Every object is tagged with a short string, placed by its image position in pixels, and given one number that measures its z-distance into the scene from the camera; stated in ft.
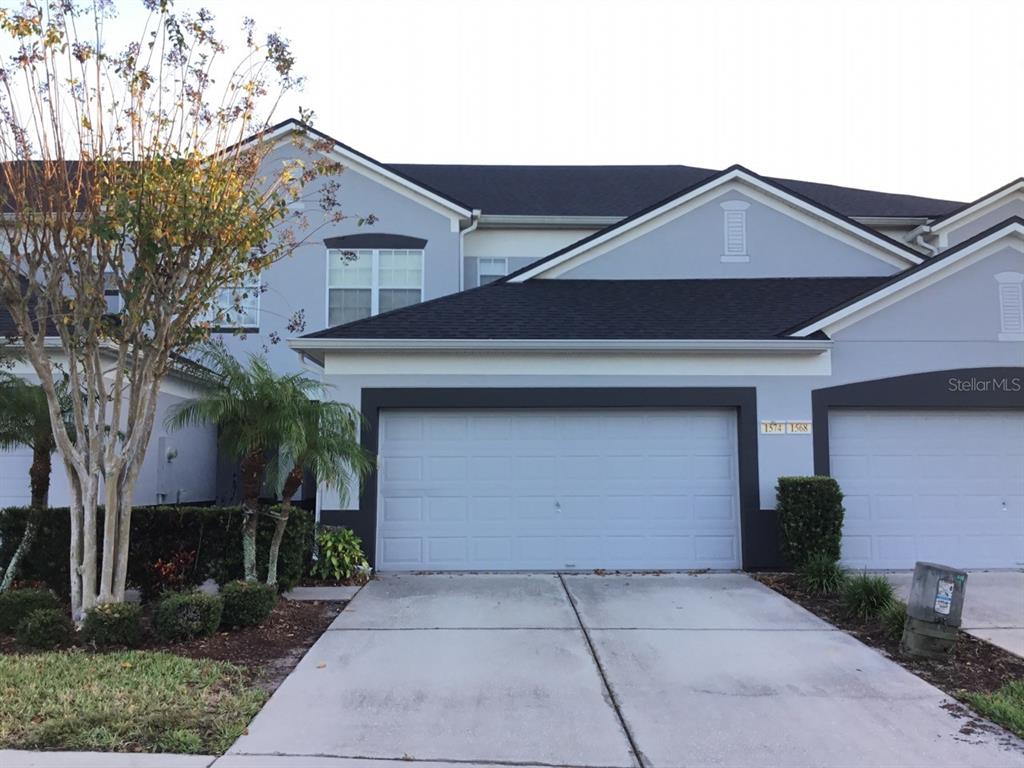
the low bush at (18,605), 23.43
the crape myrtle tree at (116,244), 22.95
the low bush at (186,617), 22.88
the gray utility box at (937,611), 22.11
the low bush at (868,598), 26.43
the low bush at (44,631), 22.13
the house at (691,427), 35.50
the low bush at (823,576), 30.50
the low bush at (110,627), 22.21
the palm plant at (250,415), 27.17
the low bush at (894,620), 24.23
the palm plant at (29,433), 27.43
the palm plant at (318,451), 28.40
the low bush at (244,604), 24.32
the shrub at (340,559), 32.73
